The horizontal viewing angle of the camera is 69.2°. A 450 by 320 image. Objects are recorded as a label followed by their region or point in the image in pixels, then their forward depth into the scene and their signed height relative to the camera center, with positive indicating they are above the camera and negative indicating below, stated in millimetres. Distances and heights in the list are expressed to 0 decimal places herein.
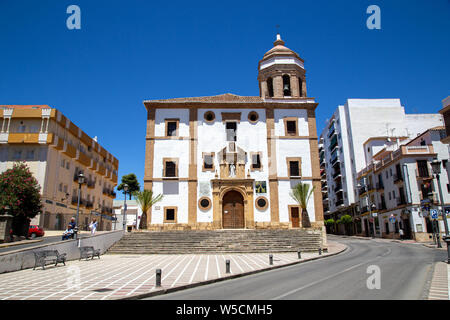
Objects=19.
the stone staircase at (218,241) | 21812 -732
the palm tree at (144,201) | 27312 +2565
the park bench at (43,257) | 13929 -1028
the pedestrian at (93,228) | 23181 +341
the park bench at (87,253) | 17777 -1085
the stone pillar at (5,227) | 17547 +383
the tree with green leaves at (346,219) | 51478 +1552
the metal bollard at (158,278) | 9258 -1281
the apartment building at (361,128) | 51875 +15905
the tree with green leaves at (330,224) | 60897 +1019
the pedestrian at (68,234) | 19625 -44
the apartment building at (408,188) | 35062 +4632
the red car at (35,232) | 24259 +135
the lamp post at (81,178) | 19878 +3317
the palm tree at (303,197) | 26766 +2762
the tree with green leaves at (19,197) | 21938 +2521
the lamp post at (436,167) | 15329 +2803
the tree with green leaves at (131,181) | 61306 +9429
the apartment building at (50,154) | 32125 +8187
